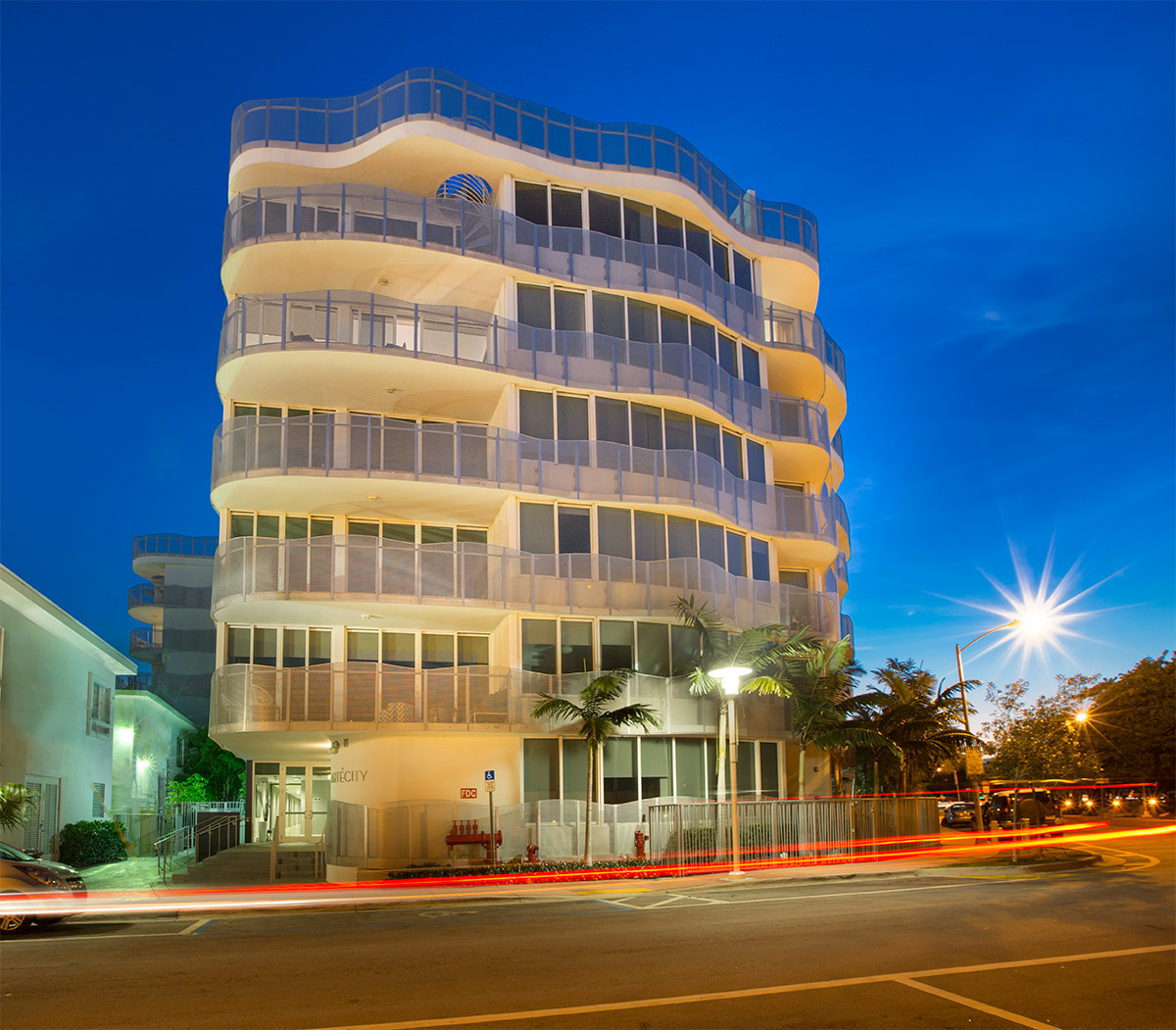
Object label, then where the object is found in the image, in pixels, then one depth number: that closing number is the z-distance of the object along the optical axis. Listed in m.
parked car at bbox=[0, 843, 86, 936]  15.53
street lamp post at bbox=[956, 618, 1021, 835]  31.78
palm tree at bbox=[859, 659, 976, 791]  30.19
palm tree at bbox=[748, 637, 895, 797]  27.86
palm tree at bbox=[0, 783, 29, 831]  22.27
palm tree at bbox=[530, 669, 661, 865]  25.08
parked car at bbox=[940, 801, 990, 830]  45.50
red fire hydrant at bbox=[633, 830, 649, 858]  25.25
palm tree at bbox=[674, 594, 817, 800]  26.62
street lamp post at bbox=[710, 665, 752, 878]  22.03
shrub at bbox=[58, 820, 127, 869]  29.98
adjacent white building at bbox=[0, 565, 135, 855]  26.41
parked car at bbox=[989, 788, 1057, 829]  42.38
